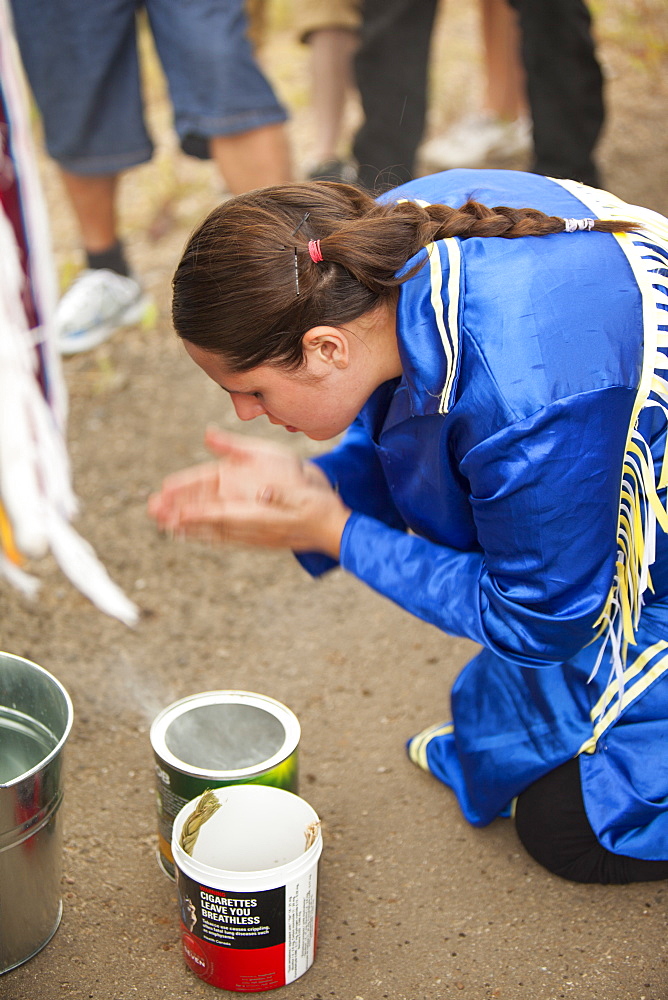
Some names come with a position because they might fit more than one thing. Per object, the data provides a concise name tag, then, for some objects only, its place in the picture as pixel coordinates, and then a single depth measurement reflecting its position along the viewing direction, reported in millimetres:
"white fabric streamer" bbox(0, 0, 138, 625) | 3139
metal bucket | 2292
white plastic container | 2298
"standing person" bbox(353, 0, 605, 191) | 3516
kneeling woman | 2298
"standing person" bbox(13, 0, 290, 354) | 3265
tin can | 2399
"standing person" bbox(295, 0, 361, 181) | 3964
